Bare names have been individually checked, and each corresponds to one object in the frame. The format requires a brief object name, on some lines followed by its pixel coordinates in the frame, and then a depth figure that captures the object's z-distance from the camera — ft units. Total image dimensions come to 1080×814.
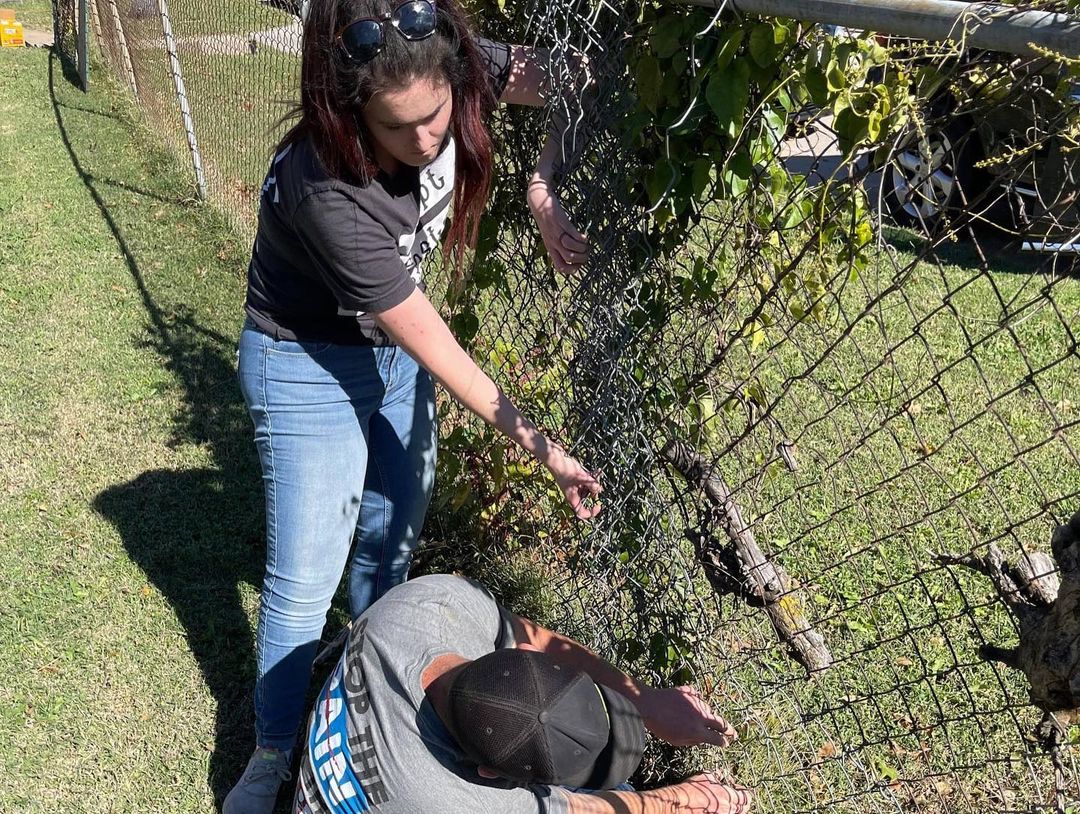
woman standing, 6.22
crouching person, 6.39
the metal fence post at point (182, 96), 22.52
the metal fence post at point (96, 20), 35.44
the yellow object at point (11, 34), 40.70
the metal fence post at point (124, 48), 31.40
